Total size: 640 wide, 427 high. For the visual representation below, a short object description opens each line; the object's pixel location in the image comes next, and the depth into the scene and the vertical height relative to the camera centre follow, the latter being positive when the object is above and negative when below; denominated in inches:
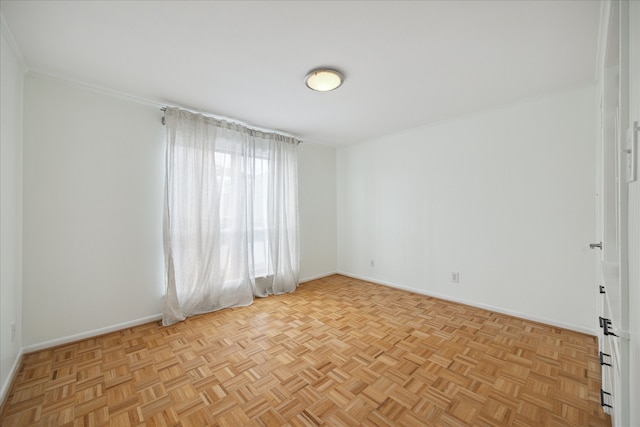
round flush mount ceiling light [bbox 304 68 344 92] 87.3 +47.6
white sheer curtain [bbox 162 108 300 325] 116.4 -0.3
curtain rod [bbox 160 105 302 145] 114.5 +49.2
